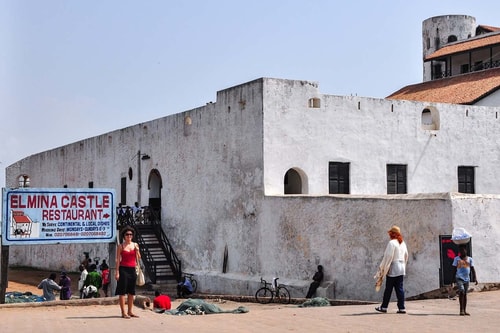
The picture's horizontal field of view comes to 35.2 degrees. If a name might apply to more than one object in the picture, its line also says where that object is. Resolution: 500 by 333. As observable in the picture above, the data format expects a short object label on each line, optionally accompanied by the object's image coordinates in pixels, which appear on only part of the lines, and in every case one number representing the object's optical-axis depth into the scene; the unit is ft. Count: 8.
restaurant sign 50.96
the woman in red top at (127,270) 37.42
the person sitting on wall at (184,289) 74.69
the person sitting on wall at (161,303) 47.44
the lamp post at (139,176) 93.15
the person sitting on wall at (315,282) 61.82
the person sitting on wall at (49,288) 58.44
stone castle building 54.24
